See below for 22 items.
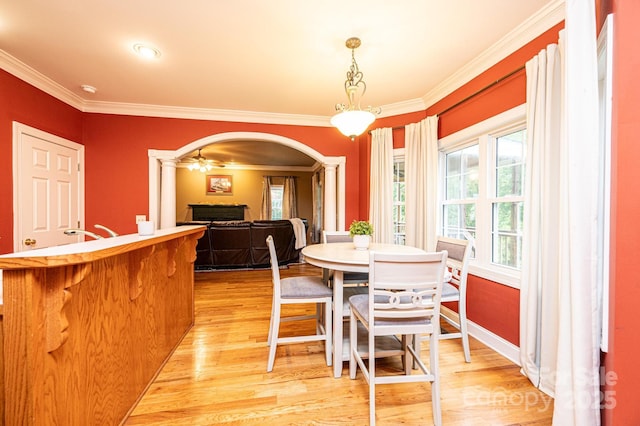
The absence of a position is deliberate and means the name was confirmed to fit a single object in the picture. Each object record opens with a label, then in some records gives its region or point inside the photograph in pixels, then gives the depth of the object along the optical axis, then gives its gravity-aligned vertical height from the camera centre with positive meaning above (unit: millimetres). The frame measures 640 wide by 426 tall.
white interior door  2578 +229
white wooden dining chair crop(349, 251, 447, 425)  1434 -517
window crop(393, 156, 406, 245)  3703 +106
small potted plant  2326 -203
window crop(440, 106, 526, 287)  2258 +183
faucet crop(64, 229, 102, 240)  1573 -134
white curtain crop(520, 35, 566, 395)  1738 -62
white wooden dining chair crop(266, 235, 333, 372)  1983 -669
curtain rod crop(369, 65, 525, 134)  2105 +1084
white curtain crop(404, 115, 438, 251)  3021 +332
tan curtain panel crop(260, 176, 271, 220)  8922 +362
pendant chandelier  2029 +703
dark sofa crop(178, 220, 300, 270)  5168 -673
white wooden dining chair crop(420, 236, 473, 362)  2080 -618
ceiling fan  6163 +1087
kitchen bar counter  927 -530
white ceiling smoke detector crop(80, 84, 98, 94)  2994 +1355
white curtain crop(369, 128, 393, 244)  3533 +333
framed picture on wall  8781 +830
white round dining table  1764 -371
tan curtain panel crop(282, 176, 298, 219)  8977 +403
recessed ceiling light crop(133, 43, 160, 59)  2283 +1373
